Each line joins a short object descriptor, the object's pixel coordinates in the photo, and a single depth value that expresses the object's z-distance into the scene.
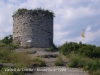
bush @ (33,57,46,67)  21.00
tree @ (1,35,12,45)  32.92
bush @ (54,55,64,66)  21.95
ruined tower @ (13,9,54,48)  29.11
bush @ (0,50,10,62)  22.03
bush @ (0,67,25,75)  16.59
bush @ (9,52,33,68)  19.37
